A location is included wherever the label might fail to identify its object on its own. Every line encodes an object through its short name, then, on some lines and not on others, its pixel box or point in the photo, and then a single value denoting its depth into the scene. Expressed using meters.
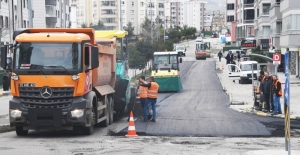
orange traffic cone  18.03
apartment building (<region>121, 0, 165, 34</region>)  158.62
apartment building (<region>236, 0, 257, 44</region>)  110.69
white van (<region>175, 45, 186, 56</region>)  97.93
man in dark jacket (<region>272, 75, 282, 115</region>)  25.52
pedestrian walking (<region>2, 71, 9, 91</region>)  43.04
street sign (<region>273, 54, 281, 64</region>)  29.51
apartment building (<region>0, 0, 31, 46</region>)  62.47
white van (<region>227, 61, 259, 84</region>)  50.12
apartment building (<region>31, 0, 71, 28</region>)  86.06
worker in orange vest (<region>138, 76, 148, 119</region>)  22.06
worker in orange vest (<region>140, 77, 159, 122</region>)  21.94
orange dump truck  17.31
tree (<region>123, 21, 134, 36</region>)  101.81
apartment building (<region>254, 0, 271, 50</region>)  78.00
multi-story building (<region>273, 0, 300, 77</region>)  47.03
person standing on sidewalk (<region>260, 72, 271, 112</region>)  26.00
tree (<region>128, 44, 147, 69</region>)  57.21
